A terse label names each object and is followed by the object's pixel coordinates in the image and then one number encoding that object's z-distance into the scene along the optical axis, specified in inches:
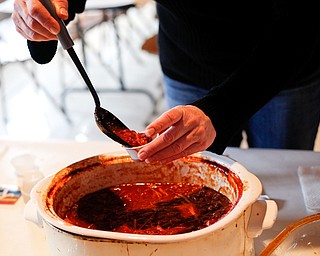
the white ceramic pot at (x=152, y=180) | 39.3
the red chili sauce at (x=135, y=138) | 46.3
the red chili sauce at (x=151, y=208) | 44.1
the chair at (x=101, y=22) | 123.5
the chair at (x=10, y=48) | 114.5
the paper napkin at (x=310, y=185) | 50.8
